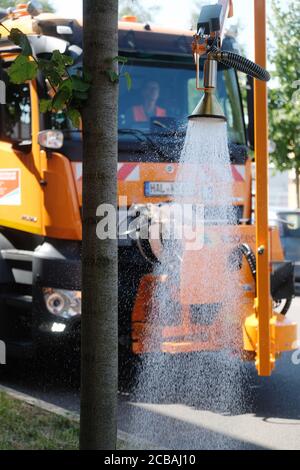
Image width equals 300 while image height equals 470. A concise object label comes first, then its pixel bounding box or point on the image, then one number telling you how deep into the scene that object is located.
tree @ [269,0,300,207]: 31.17
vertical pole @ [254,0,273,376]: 9.27
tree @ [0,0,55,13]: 15.17
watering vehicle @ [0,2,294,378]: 10.66
